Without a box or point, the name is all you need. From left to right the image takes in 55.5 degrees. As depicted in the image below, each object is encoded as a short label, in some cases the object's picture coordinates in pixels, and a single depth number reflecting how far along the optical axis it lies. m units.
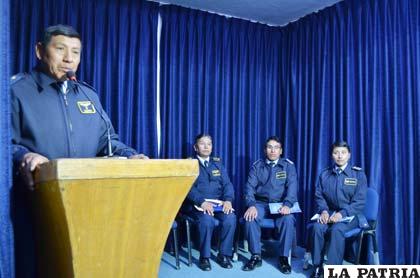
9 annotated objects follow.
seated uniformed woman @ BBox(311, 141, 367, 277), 3.08
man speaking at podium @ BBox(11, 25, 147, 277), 1.53
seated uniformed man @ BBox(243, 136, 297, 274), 3.36
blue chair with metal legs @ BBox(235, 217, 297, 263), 3.50
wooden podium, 1.10
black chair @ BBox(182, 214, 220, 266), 3.38
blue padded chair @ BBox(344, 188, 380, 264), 3.11
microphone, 1.62
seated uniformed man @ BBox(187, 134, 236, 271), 3.38
